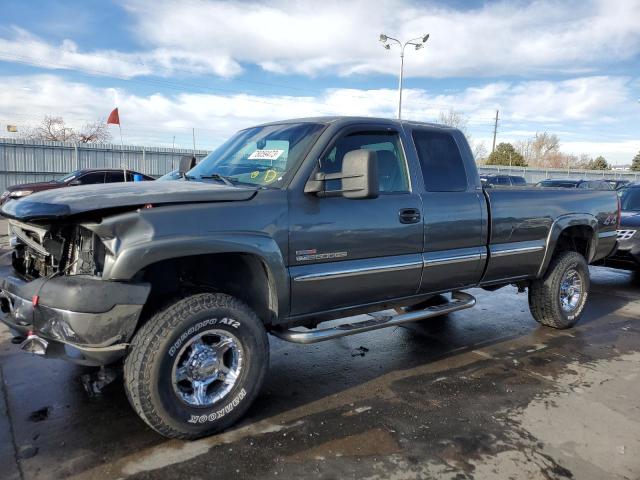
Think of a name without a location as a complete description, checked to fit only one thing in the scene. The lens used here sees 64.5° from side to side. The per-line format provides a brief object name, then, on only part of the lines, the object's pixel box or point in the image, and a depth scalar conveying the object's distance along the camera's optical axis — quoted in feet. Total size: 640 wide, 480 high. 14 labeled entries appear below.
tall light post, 78.64
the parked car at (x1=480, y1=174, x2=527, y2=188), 67.92
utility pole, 185.85
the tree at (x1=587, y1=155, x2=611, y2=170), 213.34
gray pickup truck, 9.25
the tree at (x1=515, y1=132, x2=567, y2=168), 229.86
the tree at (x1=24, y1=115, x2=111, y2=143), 156.76
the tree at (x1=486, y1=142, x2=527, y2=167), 162.45
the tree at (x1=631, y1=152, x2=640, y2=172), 221.37
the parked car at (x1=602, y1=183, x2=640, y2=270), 24.94
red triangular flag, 33.51
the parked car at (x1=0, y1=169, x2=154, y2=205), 44.82
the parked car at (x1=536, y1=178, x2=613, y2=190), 59.57
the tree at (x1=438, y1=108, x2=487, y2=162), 184.94
